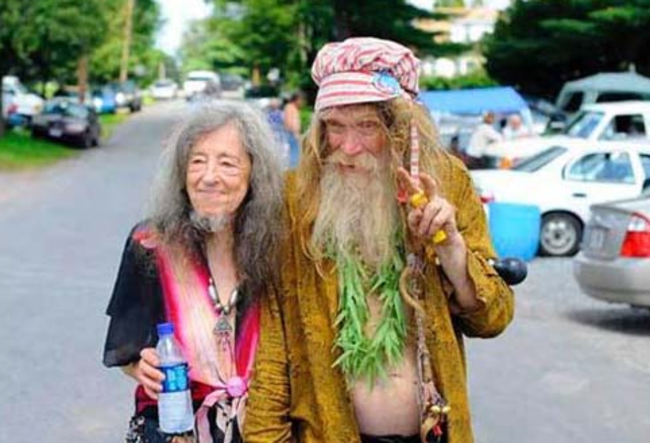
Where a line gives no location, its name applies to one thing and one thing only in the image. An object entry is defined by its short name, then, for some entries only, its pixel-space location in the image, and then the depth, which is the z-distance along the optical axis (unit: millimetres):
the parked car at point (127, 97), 75338
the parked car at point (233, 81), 95788
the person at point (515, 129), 28414
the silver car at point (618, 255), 11297
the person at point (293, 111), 21755
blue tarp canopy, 29719
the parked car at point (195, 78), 90725
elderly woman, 3148
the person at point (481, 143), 23922
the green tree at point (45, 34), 36812
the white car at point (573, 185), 17156
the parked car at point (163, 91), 104625
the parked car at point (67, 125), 41438
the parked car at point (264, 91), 66250
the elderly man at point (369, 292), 3082
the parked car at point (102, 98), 67875
